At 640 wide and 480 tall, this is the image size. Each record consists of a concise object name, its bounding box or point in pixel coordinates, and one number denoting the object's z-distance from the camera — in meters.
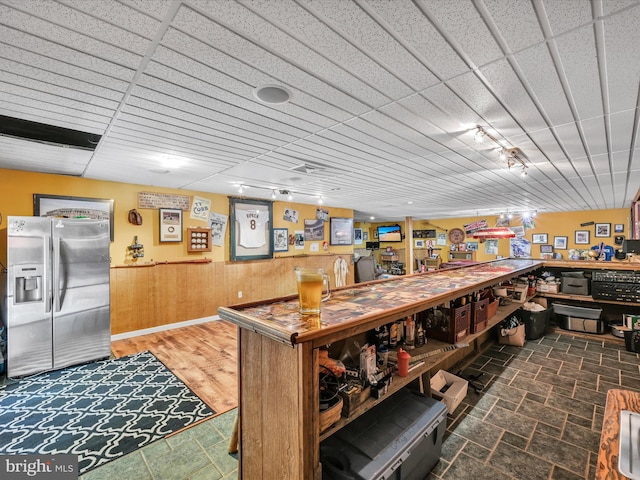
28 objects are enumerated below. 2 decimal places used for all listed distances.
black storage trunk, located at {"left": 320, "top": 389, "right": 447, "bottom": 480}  1.38
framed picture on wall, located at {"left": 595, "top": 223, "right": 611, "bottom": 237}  8.86
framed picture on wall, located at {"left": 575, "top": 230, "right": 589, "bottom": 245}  9.25
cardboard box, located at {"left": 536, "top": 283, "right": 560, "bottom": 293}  4.50
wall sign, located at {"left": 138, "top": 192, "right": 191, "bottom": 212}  4.81
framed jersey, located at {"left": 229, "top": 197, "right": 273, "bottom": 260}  5.91
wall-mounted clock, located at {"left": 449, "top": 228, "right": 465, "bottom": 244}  12.18
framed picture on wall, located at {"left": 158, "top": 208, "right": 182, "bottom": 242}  4.98
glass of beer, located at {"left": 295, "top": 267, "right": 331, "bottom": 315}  1.38
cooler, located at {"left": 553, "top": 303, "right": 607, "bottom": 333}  4.14
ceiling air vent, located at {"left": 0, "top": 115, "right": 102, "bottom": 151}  2.23
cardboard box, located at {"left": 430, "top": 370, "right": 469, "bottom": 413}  2.43
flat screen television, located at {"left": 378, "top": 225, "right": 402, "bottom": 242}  14.23
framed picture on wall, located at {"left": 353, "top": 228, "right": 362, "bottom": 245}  14.57
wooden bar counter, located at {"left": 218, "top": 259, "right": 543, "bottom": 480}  1.19
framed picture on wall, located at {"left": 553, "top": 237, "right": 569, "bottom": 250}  9.67
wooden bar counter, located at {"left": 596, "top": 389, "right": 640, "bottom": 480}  0.95
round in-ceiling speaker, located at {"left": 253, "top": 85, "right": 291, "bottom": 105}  1.77
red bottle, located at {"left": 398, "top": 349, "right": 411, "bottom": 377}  1.70
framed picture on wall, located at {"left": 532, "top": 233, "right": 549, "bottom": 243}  10.10
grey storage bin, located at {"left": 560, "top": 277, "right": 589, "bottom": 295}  4.34
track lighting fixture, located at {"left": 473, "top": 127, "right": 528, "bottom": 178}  2.52
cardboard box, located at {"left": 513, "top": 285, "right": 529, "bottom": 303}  3.88
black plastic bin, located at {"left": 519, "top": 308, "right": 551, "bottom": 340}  4.07
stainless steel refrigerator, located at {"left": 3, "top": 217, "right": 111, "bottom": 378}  3.25
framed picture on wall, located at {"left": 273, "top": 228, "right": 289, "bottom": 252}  6.63
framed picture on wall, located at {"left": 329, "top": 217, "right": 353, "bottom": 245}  8.05
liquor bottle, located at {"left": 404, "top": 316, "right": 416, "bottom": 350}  2.10
